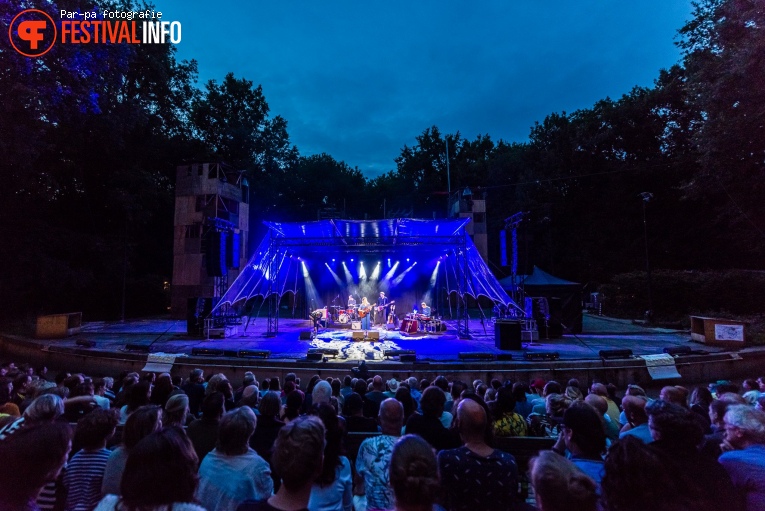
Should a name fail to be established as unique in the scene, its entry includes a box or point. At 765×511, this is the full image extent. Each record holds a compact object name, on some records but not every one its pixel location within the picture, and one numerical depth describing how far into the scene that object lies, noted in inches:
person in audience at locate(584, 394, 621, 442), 134.7
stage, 333.1
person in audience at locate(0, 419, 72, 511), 61.3
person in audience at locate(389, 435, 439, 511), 55.5
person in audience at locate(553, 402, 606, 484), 79.7
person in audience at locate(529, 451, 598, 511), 52.6
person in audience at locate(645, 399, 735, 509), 75.7
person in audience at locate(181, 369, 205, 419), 185.2
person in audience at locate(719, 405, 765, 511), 79.6
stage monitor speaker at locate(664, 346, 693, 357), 358.0
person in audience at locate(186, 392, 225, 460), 106.9
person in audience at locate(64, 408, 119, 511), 84.0
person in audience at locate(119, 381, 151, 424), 134.0
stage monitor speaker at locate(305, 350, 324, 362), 344.2
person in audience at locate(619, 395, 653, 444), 115.7
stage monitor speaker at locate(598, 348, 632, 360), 340.8
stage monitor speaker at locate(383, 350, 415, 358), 346.0
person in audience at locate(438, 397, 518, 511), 74.9
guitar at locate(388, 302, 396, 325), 666.2
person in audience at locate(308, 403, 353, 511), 80.4
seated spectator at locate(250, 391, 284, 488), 112.0
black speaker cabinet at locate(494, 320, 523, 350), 422.6
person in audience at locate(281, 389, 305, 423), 137.1
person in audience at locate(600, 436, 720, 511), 57.5
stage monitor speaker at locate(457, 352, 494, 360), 341.0
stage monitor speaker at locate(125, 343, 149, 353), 387.5
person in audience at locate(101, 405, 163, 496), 82.4
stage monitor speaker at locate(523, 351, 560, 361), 345.1
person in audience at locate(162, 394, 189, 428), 112.8
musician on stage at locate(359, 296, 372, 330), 556.7
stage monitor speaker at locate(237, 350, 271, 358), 352.2
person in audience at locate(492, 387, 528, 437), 131.1
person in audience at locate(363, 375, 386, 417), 167.8
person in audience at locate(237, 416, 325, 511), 60.5
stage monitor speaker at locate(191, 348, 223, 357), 365.4
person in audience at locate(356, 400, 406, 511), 90.8
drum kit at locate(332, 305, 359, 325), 645.9
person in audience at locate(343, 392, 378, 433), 140.0
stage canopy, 542.9
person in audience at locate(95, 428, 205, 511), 54.0
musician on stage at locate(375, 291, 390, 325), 678.6
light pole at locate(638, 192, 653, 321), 636.7
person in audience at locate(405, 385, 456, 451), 107.3
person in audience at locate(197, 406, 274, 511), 79.2
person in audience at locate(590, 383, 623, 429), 169.2
